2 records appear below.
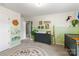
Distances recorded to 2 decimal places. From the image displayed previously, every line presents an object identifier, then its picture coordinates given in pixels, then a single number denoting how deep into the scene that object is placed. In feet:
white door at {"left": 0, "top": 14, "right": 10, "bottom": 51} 5.27
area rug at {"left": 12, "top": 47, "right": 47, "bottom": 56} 4.84
